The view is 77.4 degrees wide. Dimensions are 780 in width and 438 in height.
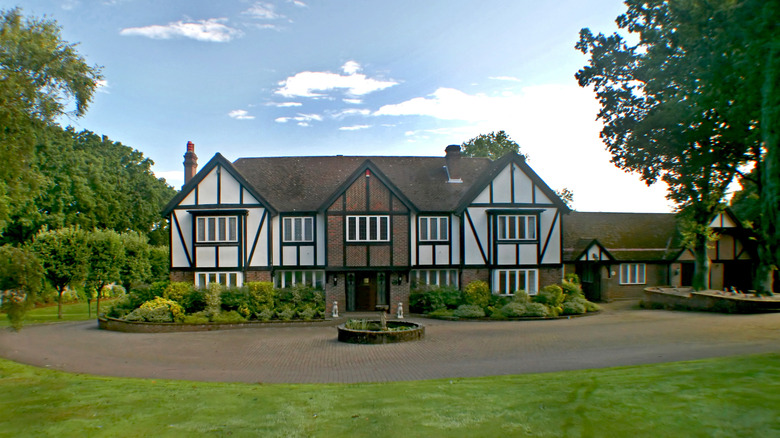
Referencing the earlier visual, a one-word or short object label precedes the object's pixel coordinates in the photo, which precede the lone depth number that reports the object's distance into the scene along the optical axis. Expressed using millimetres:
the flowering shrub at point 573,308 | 23734
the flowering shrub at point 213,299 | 21828
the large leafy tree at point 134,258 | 30812
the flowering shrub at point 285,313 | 21891
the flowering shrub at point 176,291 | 22375
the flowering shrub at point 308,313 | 22105
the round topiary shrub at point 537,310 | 22797
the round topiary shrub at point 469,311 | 22875
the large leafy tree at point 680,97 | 13039
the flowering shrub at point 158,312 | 20922
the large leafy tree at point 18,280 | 12023
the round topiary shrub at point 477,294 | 24188
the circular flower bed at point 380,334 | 16875
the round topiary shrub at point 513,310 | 22750
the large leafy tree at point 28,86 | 11773
